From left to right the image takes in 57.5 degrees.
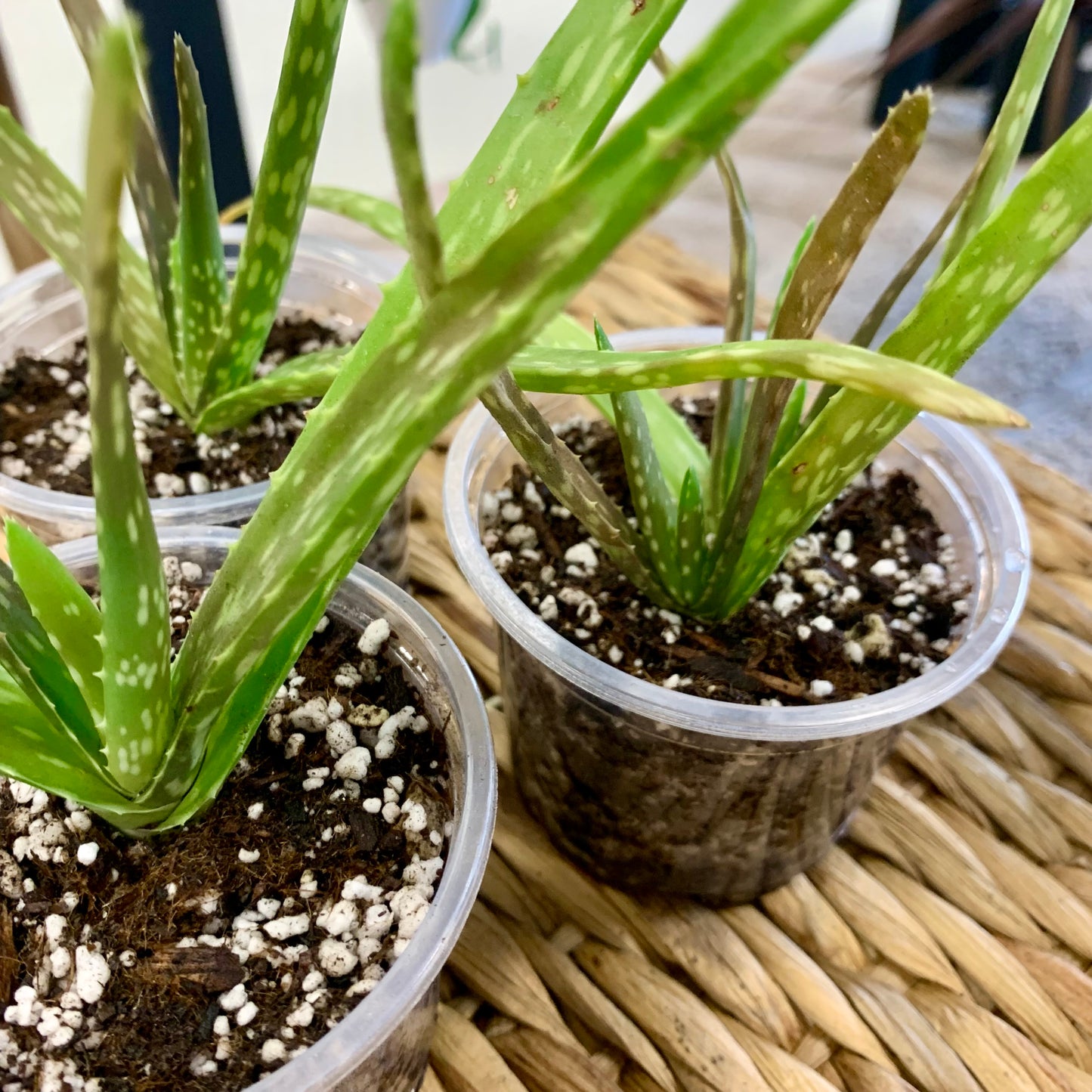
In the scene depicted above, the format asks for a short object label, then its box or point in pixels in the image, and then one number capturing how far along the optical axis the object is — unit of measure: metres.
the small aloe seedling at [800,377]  0.24
